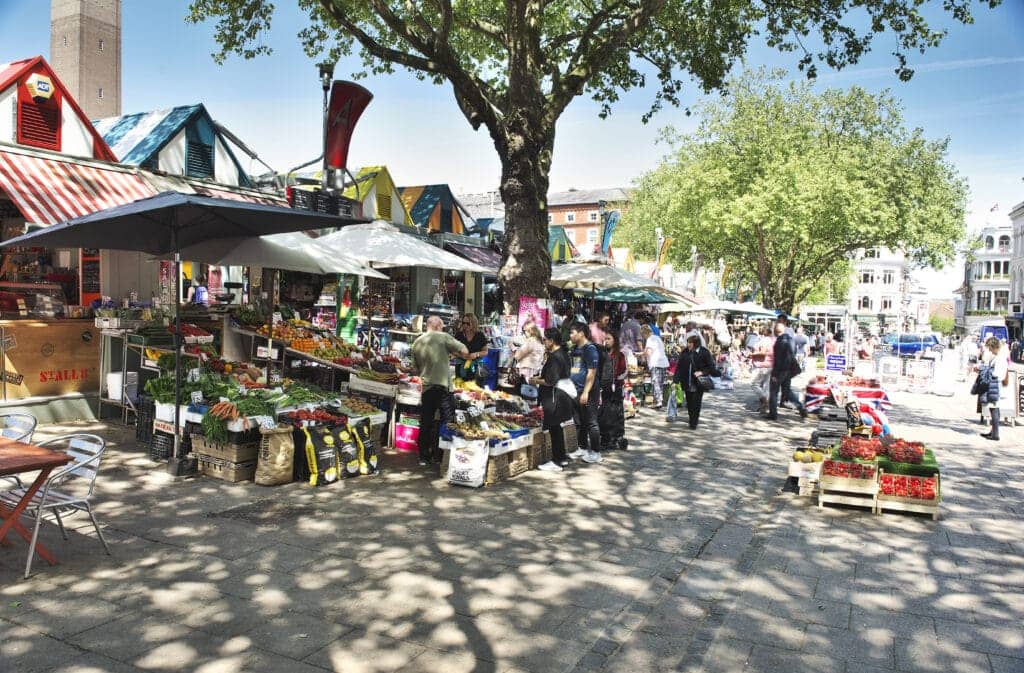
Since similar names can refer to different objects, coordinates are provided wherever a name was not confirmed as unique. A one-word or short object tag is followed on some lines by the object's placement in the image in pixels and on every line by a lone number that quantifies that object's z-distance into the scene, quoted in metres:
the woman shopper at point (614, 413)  10.52
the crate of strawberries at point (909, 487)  7.38
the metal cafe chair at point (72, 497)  5.17
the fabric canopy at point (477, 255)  21.17
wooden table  4.75
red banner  15.21
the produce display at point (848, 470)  7.55
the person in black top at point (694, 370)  12.34
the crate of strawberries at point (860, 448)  7.70
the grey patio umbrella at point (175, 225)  7.36
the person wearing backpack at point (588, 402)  9.46
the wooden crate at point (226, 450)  7.73
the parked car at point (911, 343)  37.98
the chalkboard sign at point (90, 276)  11.69
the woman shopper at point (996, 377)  12.65
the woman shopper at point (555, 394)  9.12
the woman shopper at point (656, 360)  14.45
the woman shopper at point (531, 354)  11.21
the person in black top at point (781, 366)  13.78
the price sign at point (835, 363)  17.02
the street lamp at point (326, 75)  14.49
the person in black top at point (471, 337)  11.33
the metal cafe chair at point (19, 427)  6.19
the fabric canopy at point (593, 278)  16.38
